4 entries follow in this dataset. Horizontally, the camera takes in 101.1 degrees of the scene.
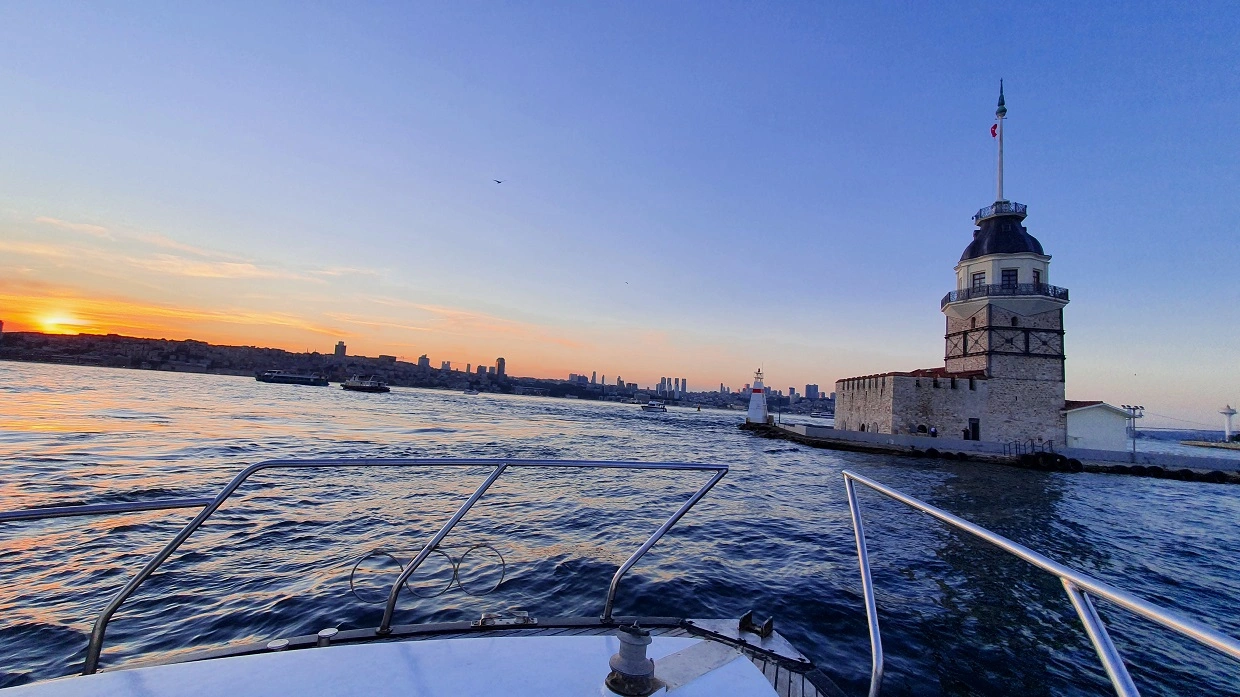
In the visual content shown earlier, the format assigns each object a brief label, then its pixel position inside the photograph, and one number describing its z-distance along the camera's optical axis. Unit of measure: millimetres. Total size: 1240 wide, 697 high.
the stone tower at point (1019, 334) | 28609
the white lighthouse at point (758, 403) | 52969
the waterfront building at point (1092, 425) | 28266
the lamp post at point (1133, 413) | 30603
